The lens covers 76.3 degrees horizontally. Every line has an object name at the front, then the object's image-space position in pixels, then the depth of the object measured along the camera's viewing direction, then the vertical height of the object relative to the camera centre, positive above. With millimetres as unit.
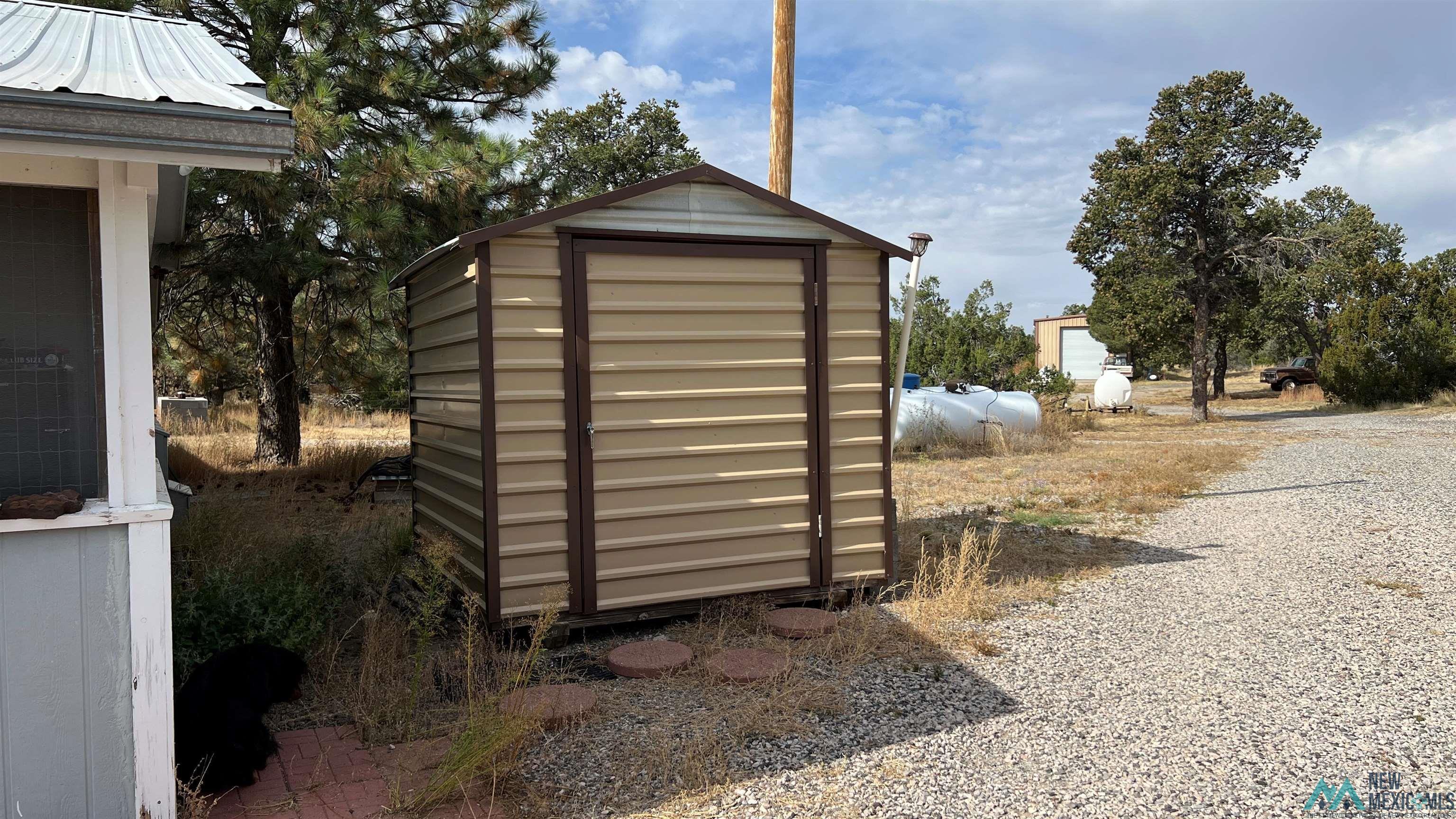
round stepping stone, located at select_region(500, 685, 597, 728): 3596 -1259
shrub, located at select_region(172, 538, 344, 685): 4047 -982
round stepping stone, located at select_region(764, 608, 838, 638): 4898 -1252
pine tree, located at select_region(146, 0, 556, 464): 8086 +2045
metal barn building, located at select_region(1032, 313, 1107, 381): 50594 +2040
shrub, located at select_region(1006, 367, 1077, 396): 20359 +54
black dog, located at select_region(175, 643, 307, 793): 3127 -1122
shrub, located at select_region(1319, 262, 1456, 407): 22938 +1067
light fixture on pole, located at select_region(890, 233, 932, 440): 5762 +641
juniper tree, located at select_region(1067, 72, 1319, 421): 19391 +4164
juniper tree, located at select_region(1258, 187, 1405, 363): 19281 +2581
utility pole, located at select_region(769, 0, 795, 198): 7836 +2425
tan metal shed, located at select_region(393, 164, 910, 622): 4742 -44
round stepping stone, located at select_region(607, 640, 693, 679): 4328 -1279
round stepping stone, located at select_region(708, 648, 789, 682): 4191 -1276
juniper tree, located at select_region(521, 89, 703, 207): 25781 +7350
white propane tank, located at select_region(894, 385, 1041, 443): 14930 -438
